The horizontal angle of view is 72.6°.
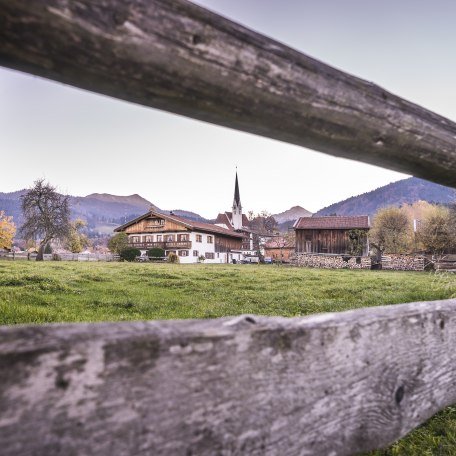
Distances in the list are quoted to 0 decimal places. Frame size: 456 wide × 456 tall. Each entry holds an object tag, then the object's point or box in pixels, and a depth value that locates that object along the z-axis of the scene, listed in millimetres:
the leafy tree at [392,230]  50719
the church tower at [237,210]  89056
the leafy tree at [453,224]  34169
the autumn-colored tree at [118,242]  46344
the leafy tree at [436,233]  37750
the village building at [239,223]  70512
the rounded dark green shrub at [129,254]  44031
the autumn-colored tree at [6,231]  41500
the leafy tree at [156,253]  45781
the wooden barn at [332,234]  40531
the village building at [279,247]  71875
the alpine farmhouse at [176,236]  50531
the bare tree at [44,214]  39781
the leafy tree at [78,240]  61759
